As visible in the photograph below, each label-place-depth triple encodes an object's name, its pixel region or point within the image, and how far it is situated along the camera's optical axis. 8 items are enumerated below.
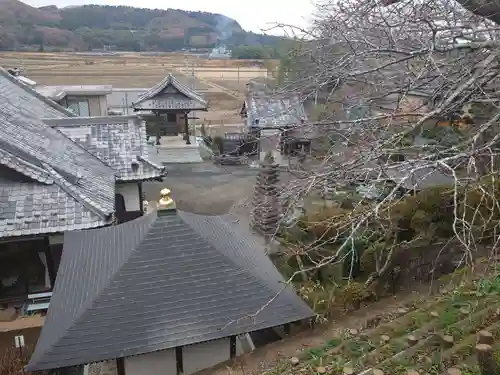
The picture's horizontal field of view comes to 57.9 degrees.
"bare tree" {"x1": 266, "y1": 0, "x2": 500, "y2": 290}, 3.85
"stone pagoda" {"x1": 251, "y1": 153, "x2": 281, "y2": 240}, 12.73
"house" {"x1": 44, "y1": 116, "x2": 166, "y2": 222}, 11.73
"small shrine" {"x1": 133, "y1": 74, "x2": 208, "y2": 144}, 25.58
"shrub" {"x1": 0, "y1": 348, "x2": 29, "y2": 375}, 7.50
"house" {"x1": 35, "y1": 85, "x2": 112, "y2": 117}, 25.38
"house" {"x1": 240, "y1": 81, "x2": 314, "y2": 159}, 21.74
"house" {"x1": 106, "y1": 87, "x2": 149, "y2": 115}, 35.06
